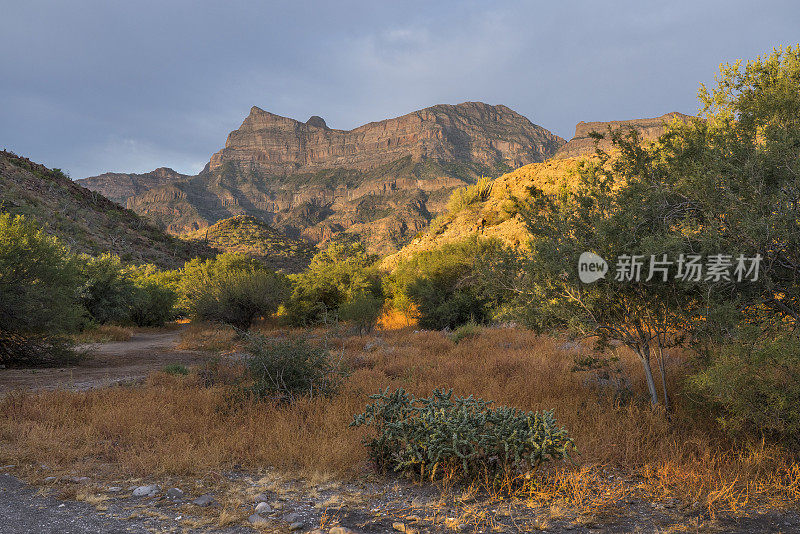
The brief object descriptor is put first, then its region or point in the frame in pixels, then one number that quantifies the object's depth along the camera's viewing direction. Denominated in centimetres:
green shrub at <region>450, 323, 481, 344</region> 1659
